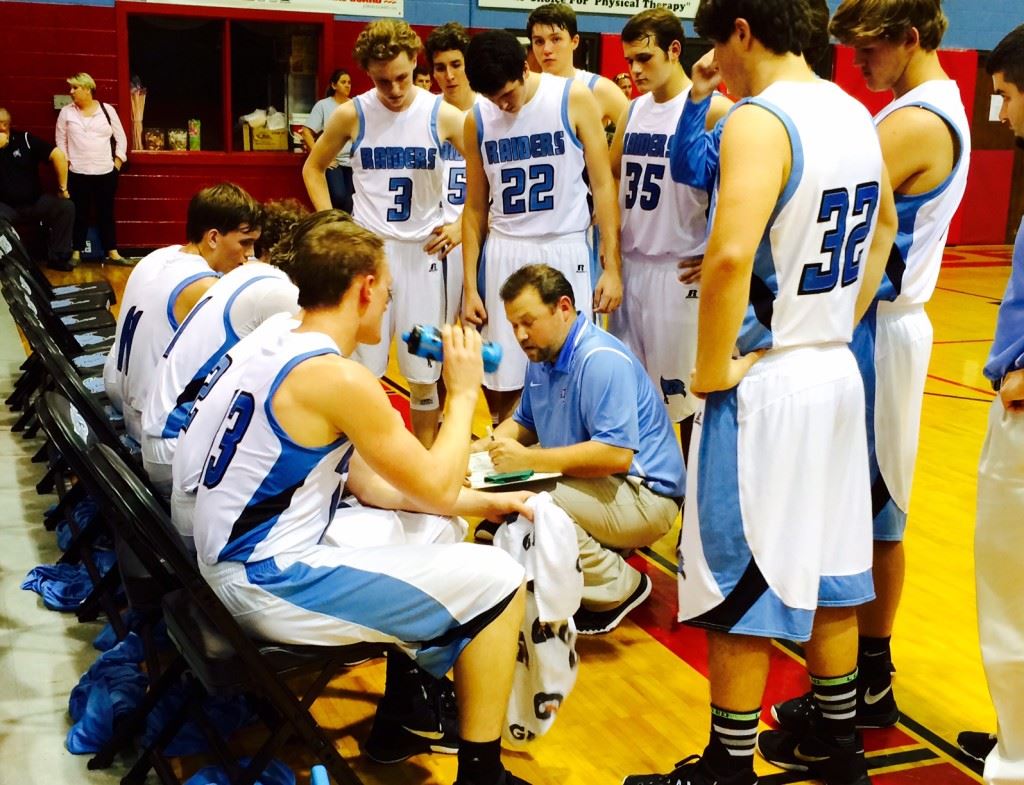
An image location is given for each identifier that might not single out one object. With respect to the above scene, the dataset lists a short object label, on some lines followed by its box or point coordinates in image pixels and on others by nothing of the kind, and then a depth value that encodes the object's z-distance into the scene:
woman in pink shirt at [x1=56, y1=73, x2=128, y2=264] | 11.24
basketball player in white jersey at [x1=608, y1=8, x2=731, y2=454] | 4.21
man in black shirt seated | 10.96
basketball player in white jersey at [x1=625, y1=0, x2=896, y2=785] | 2.30
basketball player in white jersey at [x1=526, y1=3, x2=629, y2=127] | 5.13
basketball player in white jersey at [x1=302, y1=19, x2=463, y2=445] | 5.00
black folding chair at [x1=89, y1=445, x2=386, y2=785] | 2.28
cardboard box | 12.63
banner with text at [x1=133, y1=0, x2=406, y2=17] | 12.04
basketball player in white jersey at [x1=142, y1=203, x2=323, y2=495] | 3.41
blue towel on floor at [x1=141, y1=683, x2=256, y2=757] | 2.94
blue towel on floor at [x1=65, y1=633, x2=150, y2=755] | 2.98
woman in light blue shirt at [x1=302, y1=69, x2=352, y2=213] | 11.93
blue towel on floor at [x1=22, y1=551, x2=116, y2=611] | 3.84
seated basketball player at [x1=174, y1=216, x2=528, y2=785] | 2.42
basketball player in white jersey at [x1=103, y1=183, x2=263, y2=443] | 3.91
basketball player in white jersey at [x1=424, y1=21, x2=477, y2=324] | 4.99
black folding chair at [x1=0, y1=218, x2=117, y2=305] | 5.95
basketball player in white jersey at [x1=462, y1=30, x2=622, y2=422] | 4.32
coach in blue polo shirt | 3.60
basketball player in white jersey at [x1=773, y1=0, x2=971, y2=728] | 2.79
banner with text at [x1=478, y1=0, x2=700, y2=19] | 13.10
